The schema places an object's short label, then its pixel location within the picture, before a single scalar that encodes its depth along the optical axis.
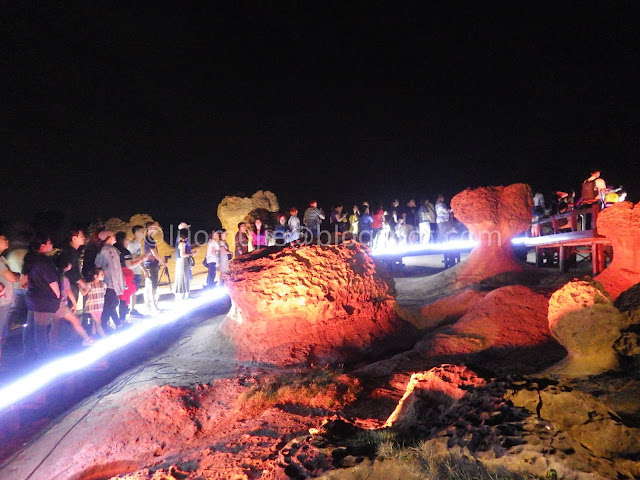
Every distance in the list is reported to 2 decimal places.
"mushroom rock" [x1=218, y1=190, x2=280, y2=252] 14.60
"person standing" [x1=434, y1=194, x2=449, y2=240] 12.83
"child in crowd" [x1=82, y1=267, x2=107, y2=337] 5.80
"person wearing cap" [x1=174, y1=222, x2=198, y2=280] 8.27
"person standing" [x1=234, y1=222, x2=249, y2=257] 9.03
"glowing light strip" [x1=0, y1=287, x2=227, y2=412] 4.00
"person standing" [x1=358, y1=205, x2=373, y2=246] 11.80
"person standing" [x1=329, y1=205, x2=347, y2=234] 11.75
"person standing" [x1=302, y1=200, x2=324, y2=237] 9.48
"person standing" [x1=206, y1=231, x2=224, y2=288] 8.86
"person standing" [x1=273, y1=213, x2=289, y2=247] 9.57
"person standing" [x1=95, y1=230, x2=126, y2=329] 5.95
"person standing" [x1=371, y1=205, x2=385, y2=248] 12.30
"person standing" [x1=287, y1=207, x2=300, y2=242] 9.19
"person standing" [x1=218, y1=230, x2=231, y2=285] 8.95
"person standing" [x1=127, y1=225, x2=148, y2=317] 7.48
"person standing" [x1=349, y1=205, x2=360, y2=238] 12.80
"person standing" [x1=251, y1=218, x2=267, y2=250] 9.30
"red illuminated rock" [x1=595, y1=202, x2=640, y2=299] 6.14
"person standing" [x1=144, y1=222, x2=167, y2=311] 7.47
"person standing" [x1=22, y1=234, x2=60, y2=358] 4.71
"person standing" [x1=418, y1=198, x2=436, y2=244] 13.45
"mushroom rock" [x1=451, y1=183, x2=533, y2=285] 9.51
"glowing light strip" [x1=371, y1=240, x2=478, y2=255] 12.57
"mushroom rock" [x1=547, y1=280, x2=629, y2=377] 3.34
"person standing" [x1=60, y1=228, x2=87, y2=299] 5.59
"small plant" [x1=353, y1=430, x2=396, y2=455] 2.18
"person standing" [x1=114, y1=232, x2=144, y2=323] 6.52
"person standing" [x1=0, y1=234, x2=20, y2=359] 4.51
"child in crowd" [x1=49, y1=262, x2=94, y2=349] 5.09
